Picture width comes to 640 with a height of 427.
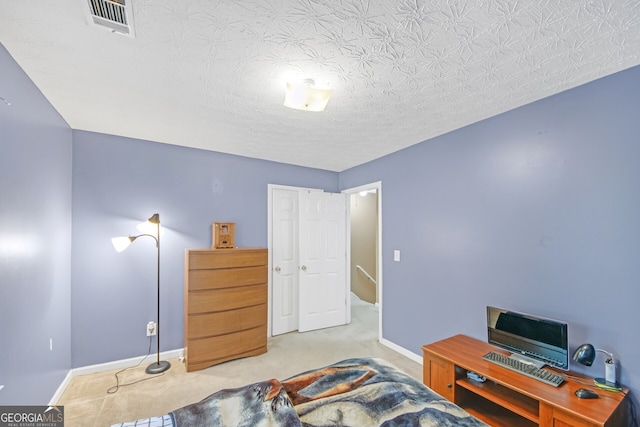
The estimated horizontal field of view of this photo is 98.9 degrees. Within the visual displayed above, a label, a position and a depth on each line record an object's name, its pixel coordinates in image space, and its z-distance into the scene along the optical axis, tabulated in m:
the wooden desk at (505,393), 1.49
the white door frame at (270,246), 3.77
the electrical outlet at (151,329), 3.00
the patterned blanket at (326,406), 1.20
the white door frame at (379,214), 3.55
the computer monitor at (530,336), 1.81
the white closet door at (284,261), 3.86
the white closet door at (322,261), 3.99
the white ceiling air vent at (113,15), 1.20
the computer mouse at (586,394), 1.55
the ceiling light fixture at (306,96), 1.86
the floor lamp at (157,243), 2.62
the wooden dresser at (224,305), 2.82
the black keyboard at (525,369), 1.73
